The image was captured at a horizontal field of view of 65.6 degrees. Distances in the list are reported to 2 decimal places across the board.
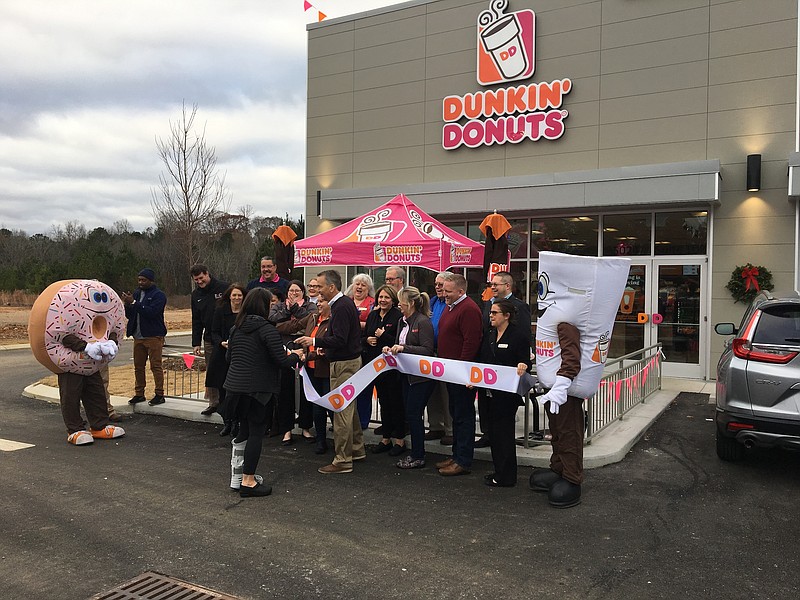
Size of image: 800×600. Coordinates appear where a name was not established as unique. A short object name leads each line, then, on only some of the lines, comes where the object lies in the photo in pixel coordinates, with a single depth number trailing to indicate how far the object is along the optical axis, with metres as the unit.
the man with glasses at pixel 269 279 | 8.66
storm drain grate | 3.71
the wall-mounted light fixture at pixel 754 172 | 11.63
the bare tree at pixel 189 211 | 19.39
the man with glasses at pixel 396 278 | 7.39
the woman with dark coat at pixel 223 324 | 7.86
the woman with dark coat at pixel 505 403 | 5.77
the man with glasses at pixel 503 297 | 6.03
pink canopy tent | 9.21
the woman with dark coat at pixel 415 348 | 6.39
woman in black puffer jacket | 5.52
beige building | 11.97
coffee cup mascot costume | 5.13
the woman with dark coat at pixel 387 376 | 6.87
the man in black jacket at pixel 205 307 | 8.71
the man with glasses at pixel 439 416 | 7.28
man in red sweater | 6.15
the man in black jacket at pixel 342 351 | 6.38
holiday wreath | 11.77
